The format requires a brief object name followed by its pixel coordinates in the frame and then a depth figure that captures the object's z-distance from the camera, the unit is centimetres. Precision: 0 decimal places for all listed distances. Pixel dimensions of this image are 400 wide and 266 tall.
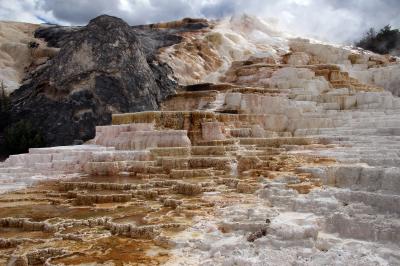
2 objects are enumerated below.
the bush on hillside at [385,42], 3462
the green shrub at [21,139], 1697
